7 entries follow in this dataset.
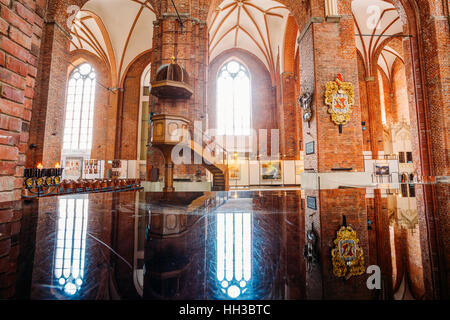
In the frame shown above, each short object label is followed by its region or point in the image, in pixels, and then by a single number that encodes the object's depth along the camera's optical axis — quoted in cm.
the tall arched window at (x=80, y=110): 1897
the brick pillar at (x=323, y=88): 749
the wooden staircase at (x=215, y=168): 907
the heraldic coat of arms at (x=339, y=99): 757
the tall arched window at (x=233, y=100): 2039
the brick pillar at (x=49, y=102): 862
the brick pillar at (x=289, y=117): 1578
